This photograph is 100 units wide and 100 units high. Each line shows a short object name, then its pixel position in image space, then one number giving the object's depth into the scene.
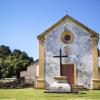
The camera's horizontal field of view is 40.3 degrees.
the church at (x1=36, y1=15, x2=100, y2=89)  16.28
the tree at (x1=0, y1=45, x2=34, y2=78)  28.00
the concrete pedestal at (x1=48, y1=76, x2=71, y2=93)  11.39
